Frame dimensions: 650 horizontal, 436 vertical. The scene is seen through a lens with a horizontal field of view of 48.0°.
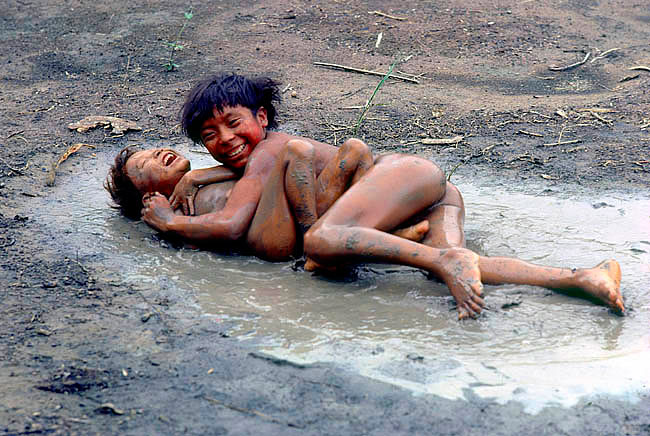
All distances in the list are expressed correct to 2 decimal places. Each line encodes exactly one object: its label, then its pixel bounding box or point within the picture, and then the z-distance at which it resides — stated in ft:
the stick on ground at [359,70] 22.76
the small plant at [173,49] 23.86
